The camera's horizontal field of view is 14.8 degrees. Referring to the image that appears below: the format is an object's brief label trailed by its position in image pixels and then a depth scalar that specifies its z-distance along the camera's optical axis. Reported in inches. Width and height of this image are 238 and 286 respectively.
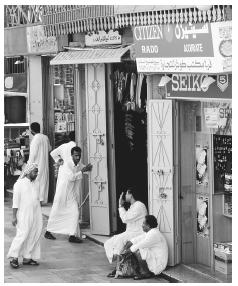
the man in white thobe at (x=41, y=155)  716.0
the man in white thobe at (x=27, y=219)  516.3
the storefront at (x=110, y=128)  592.7
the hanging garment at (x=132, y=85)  585.0
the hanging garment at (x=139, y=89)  574.3
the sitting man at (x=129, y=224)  517.0
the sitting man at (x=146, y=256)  487.4
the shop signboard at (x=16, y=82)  779.4
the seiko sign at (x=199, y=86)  457.4
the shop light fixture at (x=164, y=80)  503.8
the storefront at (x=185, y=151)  482.3
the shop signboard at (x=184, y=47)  434.3
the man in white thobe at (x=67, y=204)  589.6
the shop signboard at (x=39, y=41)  688.4
